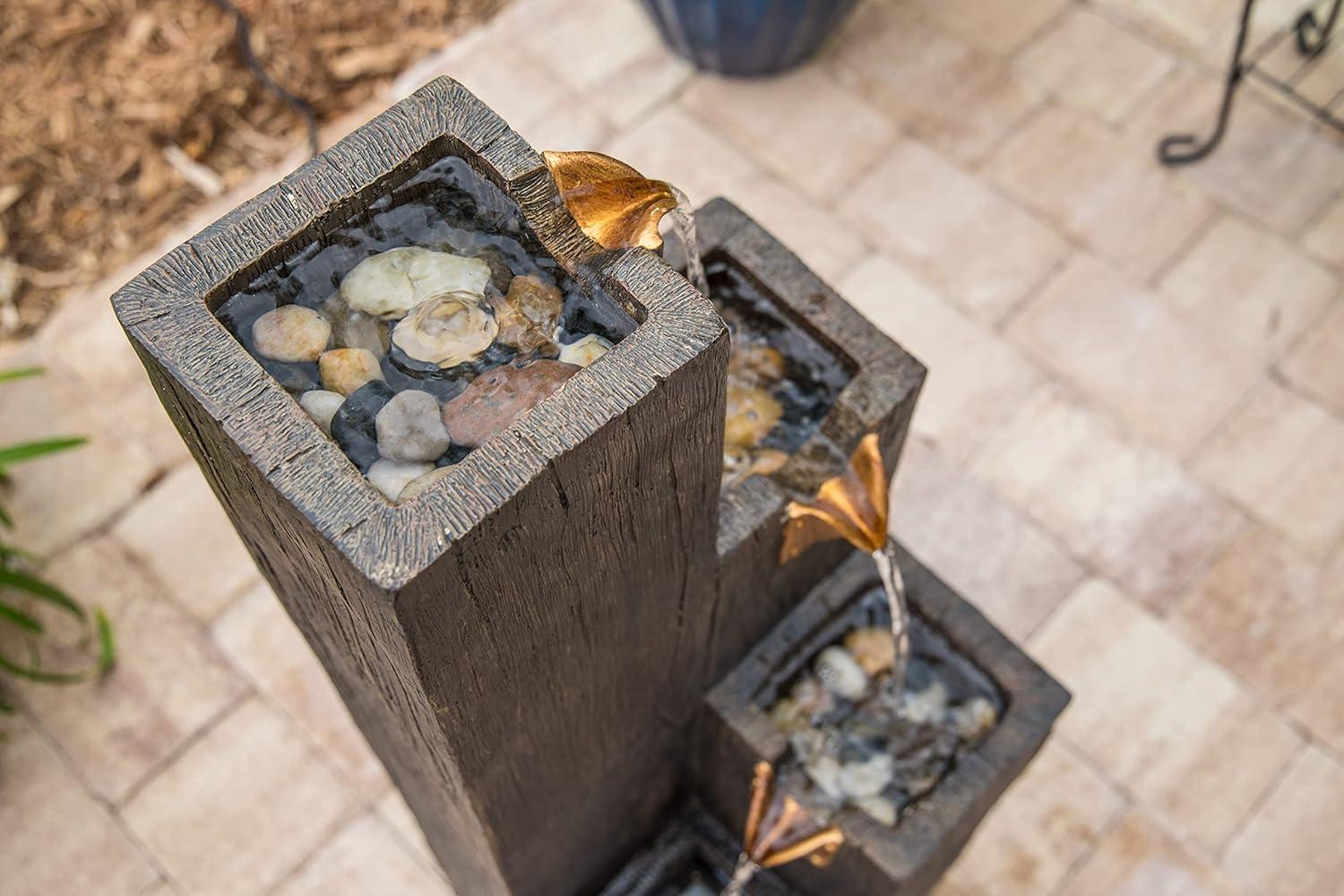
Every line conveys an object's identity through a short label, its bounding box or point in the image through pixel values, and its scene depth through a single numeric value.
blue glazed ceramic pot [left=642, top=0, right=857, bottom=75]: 2.83
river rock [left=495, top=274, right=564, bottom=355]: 0.96
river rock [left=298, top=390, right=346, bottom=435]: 0.90
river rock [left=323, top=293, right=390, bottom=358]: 0.94
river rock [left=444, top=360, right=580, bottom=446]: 0.90
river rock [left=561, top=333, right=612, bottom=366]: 0.95
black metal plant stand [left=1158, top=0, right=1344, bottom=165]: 2.73
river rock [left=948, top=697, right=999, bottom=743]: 1.67
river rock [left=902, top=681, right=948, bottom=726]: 1.70
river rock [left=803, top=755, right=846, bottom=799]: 1.65
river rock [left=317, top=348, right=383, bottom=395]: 0.92
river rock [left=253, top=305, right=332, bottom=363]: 0.92
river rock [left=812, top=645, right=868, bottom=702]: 1.72
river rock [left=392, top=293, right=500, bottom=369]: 0.94
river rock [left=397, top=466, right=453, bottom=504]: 0.86
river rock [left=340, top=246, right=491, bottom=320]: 0.95
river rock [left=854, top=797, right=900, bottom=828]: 1.61
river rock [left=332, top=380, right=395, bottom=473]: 0.90
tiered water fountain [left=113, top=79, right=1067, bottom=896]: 0.87
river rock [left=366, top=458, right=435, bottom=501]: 0.88
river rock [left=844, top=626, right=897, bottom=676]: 1.72
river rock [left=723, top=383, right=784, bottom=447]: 1.52
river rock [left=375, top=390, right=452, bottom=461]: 0.89
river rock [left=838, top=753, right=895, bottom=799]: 1.65
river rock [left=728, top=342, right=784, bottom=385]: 1.53
